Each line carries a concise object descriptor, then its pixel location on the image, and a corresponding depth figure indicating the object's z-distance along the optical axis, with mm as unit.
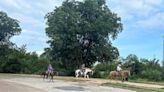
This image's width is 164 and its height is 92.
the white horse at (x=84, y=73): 17893
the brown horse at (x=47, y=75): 15494
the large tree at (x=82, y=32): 21305
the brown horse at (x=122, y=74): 14959
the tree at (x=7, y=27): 25298
